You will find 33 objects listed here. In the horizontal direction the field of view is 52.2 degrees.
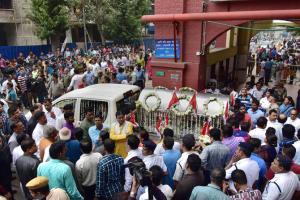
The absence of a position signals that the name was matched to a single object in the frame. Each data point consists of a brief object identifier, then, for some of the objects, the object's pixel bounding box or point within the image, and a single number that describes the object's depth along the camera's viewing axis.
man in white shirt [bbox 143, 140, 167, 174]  4.19
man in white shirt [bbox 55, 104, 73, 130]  6.46
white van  6.76
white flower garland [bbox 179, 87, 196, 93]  8.62
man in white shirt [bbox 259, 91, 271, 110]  7.96
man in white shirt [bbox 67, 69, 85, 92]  10.95
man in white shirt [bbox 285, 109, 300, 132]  6.30
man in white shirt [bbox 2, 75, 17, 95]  10.27
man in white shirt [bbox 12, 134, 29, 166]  4.85
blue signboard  9.23
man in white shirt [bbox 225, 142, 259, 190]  4.11
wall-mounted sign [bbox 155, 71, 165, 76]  9.61
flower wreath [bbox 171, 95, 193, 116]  7.46
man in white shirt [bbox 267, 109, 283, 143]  5.98
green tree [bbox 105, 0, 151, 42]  27.88
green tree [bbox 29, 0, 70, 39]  23.97
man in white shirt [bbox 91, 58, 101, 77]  13.40
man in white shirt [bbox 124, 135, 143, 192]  4.45
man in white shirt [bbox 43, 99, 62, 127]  6.85
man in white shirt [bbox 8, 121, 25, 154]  5.46
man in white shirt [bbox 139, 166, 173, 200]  3.38
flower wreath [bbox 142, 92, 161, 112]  7.78
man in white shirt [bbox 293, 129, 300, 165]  4.82
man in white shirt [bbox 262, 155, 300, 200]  3.75
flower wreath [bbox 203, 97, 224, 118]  7.22
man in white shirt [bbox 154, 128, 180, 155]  4.97
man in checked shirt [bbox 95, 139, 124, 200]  4.09
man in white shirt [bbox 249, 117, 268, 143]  5.51
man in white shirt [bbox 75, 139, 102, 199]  4.34
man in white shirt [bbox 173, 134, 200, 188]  4.30
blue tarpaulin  22.59
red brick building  7.80
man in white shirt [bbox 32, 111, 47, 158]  5.81
